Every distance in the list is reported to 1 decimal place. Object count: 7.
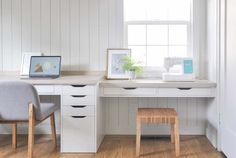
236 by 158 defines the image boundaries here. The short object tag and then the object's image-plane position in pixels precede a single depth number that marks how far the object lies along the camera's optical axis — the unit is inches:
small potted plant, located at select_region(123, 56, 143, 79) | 156.6
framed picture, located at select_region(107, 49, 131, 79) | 161.9
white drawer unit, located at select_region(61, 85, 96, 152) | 136.3
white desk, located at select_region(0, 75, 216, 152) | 136.1
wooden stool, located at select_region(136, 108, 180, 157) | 132.1
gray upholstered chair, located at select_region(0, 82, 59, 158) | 122.2
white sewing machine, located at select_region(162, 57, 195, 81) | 146.3
